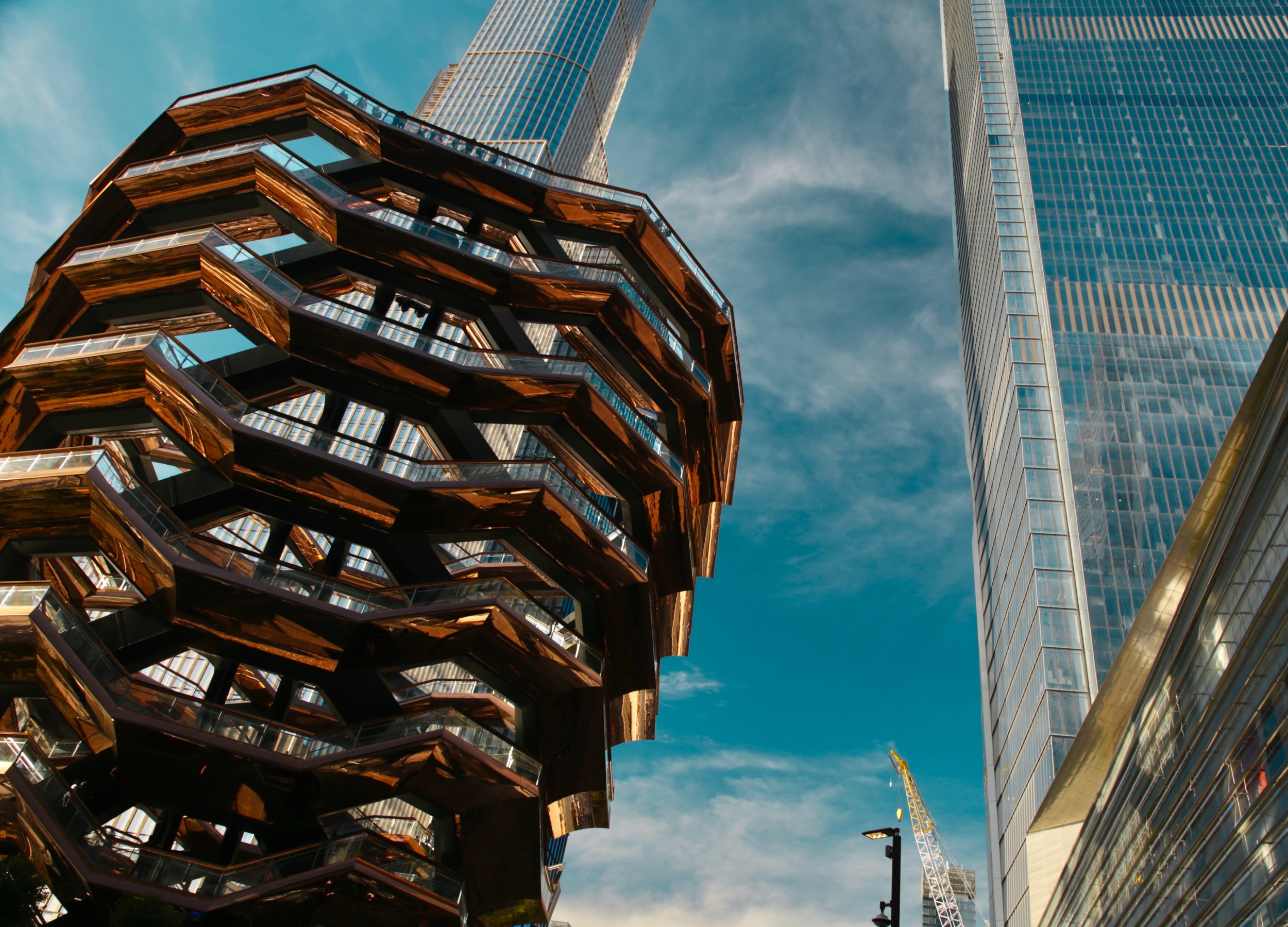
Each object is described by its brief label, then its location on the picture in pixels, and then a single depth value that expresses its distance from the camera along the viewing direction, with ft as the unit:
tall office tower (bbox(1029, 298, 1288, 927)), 82.89
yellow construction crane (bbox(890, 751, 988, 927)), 498.28
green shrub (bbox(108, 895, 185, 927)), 70.18
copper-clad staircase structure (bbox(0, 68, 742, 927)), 101.50
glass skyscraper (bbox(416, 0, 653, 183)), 529.86
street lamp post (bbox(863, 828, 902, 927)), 60.95
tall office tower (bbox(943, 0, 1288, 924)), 252.83
